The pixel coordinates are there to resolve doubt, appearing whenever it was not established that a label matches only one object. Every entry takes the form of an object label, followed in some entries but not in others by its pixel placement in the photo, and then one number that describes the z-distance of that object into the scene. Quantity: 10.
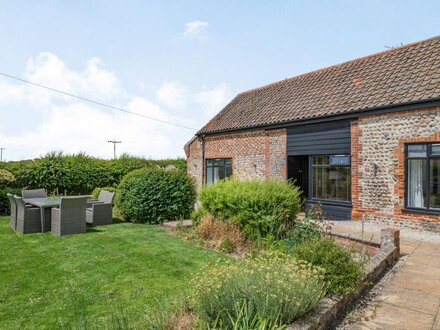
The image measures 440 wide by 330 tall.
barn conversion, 8.53
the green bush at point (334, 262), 3.83
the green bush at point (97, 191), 13.67
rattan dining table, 8.50
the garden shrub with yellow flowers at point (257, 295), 2.96
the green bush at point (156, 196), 10.16
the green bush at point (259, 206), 6.91
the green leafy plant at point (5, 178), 12.98
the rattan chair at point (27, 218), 8.30
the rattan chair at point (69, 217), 8.01
